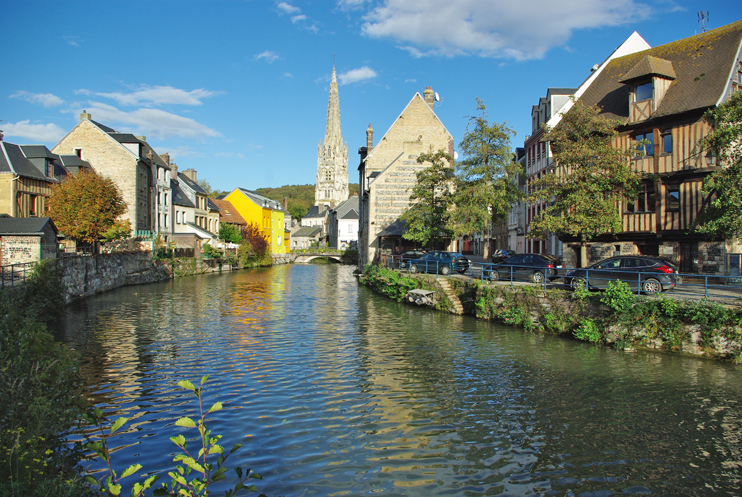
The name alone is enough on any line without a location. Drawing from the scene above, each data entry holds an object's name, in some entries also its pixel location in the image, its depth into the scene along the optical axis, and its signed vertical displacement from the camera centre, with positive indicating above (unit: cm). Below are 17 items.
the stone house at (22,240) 2234 +61
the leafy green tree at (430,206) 3484 +333
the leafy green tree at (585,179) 2198 +333
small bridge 8156 -60
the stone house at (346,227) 9931 +516
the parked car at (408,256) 3318 -28
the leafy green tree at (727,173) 1623 +268
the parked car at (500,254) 4082 -19
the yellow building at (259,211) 7925 +688
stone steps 2311 -210
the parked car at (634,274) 1708 -82
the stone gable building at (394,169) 4181 +733
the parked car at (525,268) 2166 -71
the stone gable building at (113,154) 4184 +849
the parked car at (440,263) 2780 -63
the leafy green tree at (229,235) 6450 +234
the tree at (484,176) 2842 +452
